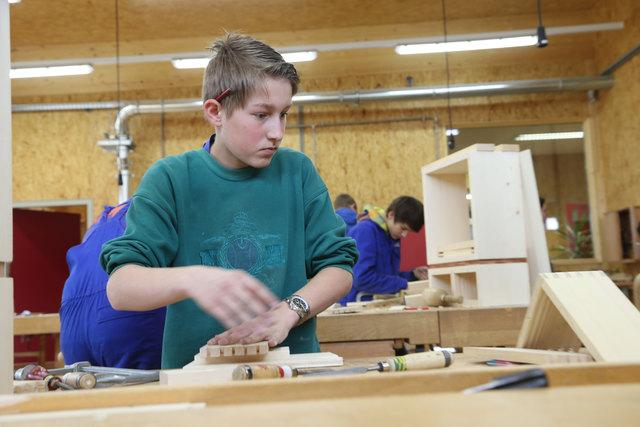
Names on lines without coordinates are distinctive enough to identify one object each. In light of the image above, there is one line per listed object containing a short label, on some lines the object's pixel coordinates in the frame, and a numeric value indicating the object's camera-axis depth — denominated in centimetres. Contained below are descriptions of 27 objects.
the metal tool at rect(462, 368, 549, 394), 75
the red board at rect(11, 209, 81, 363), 841
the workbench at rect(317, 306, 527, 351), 259
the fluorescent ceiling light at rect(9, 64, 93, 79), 832
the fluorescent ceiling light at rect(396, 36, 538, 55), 775
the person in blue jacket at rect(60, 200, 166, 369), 211
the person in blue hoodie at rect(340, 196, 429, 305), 531
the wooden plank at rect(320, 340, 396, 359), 263
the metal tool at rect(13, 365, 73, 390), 142
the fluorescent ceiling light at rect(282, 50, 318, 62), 830
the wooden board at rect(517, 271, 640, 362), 120
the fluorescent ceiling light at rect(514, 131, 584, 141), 1013
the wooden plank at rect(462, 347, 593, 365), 123
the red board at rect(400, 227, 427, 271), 941
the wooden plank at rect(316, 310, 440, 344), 262
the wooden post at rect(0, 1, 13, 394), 115
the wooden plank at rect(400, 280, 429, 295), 462
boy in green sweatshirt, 146
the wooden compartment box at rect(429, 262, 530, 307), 288
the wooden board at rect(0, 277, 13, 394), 114
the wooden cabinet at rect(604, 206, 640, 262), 846
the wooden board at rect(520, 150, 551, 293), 300
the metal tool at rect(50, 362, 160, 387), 132
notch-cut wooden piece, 125
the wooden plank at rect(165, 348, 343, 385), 116
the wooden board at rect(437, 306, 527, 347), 259
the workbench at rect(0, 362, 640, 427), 62
